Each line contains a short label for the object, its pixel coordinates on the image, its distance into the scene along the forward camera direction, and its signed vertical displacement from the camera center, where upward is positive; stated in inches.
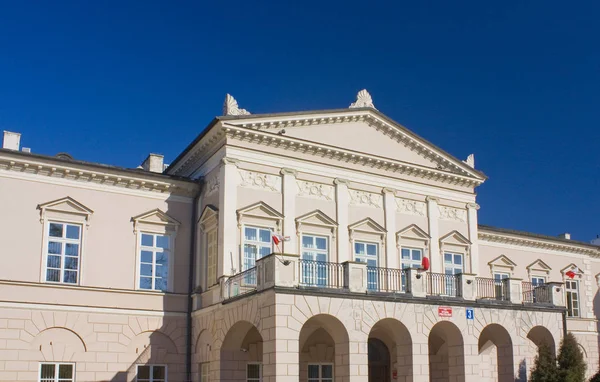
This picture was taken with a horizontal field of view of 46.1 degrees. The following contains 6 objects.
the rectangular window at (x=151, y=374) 951.6 -43.3
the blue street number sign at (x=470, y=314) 959.6 +37.6
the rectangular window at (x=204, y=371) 957.0 -39.7
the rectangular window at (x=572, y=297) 1462.8 +94.1
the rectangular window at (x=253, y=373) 953.5 -41.9
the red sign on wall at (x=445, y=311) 932.6 +40.5
